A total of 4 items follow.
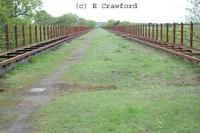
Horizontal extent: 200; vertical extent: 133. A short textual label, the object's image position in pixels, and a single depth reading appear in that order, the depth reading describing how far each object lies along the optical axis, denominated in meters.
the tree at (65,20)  124.19
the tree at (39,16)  56.00
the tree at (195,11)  14.78
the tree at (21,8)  52.97
